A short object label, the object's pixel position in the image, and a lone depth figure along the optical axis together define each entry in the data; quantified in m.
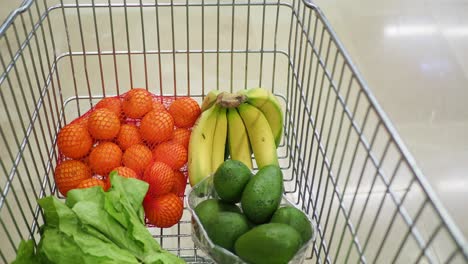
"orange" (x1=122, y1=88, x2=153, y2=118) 0.94
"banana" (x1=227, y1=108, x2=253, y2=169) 0.93
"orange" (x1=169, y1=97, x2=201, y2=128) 0.97
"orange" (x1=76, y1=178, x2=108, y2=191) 0.81
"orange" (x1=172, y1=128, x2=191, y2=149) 0.96
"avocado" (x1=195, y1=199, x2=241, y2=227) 0.74
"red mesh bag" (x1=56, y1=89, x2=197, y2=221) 0.86
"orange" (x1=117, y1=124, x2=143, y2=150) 0.91
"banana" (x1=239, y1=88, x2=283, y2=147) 0.92
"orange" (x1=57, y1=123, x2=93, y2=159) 0.86
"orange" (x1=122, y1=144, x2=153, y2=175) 0.88
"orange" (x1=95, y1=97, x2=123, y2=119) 0.96
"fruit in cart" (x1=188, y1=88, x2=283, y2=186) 0.91
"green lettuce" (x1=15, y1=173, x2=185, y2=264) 0.66
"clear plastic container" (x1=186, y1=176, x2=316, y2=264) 0.70
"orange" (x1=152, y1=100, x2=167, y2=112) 0.94
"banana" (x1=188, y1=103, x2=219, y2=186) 0.90
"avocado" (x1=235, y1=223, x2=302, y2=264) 0.64
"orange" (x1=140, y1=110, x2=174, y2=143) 0.92
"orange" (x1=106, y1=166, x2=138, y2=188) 0.83
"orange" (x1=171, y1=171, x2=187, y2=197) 0.91
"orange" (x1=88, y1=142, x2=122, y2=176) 0.86
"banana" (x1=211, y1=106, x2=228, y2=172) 0.93
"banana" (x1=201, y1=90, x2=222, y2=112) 0.94
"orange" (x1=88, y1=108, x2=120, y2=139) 0.88
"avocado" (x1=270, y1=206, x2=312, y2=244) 0.70
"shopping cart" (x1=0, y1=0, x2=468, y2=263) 0.70
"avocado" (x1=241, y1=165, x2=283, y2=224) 0.71
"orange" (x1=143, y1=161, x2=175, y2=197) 0.86
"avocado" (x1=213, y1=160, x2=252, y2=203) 0.76
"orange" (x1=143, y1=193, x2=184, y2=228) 0.85
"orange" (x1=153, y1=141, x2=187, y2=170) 0.92
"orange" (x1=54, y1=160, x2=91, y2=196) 0.85
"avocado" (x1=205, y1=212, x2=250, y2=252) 0.70
